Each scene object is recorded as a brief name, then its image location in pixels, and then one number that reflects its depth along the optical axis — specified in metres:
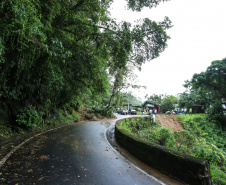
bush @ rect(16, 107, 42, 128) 8.22
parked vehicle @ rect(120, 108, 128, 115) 37.33
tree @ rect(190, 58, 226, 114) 21.34
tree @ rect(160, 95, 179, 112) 45.31
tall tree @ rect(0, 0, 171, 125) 5.90
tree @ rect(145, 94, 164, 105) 61.75
